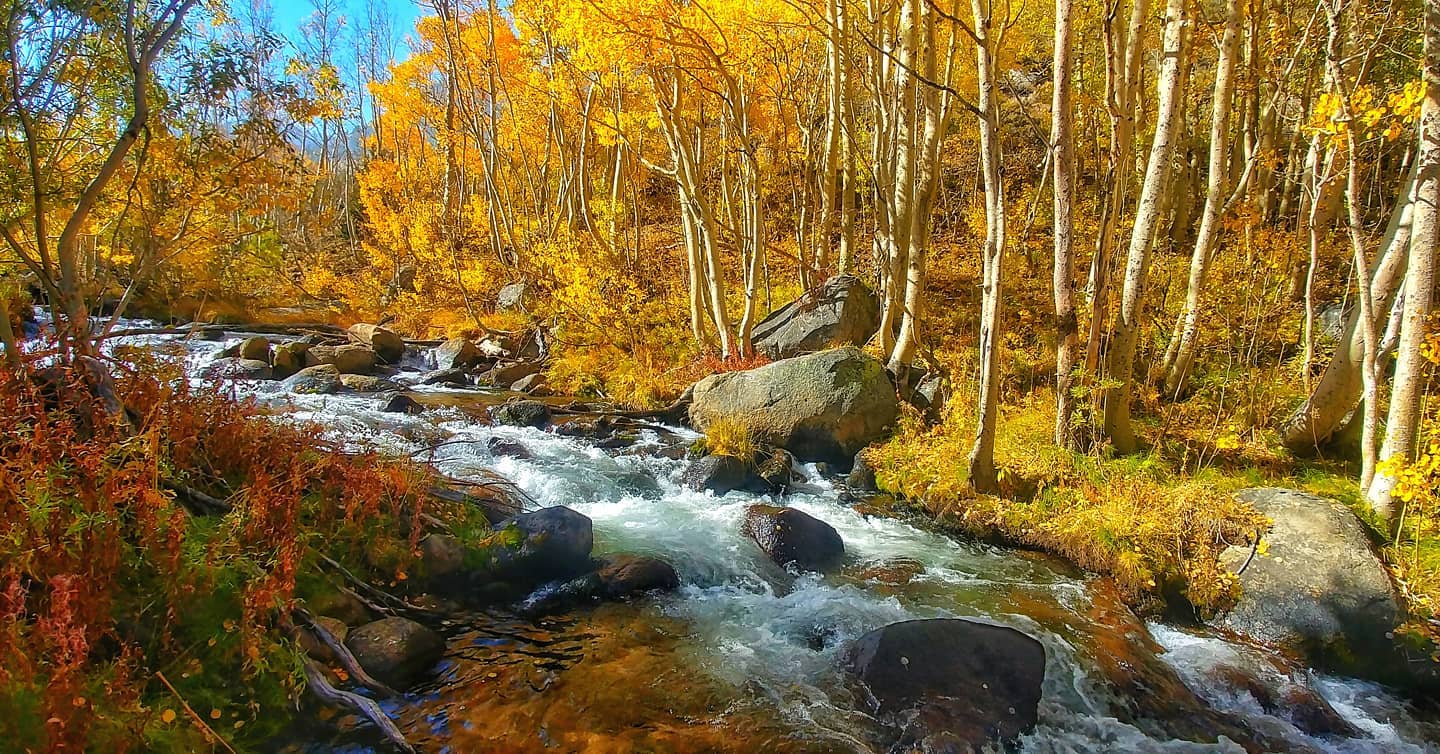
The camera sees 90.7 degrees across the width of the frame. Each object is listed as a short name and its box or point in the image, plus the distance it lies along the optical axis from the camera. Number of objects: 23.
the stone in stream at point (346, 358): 15.48
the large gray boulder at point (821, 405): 10.25
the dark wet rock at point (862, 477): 9.51
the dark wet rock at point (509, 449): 9.79
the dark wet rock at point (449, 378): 15.33
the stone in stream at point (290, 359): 14.70
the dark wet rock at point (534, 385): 14.80
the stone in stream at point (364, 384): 13.74
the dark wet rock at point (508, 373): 15.50
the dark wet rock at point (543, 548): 5.98
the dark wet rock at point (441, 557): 5.61
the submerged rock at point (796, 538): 7.06
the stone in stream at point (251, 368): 14.03
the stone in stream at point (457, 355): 16.55
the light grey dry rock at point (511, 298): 18.84
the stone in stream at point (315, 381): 13.16
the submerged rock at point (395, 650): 4.44
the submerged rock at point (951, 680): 4.38
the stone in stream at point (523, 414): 11.70
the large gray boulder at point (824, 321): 13.29
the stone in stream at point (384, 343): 17.34
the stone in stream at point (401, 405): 11.93
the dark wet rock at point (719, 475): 9.21
